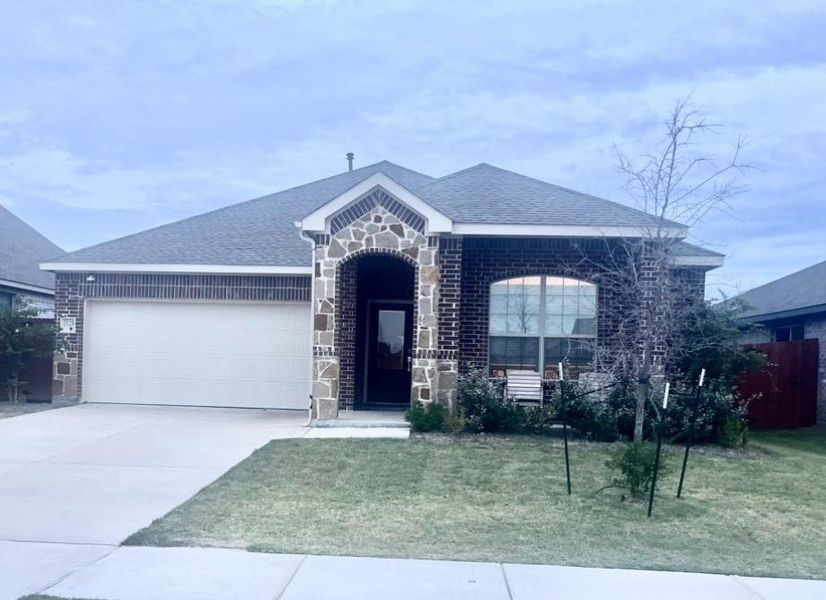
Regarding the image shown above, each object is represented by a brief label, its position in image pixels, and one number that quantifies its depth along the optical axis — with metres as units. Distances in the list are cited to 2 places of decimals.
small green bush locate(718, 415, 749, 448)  11.55
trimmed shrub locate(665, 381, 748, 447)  11.54
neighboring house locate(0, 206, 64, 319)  18.42
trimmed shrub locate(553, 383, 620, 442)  11.60
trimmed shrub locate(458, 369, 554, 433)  11.78
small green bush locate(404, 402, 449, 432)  11.78
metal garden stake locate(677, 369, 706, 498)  8.23
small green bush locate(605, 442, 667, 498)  7.89
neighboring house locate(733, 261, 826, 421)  16.27
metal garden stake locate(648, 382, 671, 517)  7.36
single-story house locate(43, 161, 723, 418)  12.35
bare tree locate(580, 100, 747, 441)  9.52
